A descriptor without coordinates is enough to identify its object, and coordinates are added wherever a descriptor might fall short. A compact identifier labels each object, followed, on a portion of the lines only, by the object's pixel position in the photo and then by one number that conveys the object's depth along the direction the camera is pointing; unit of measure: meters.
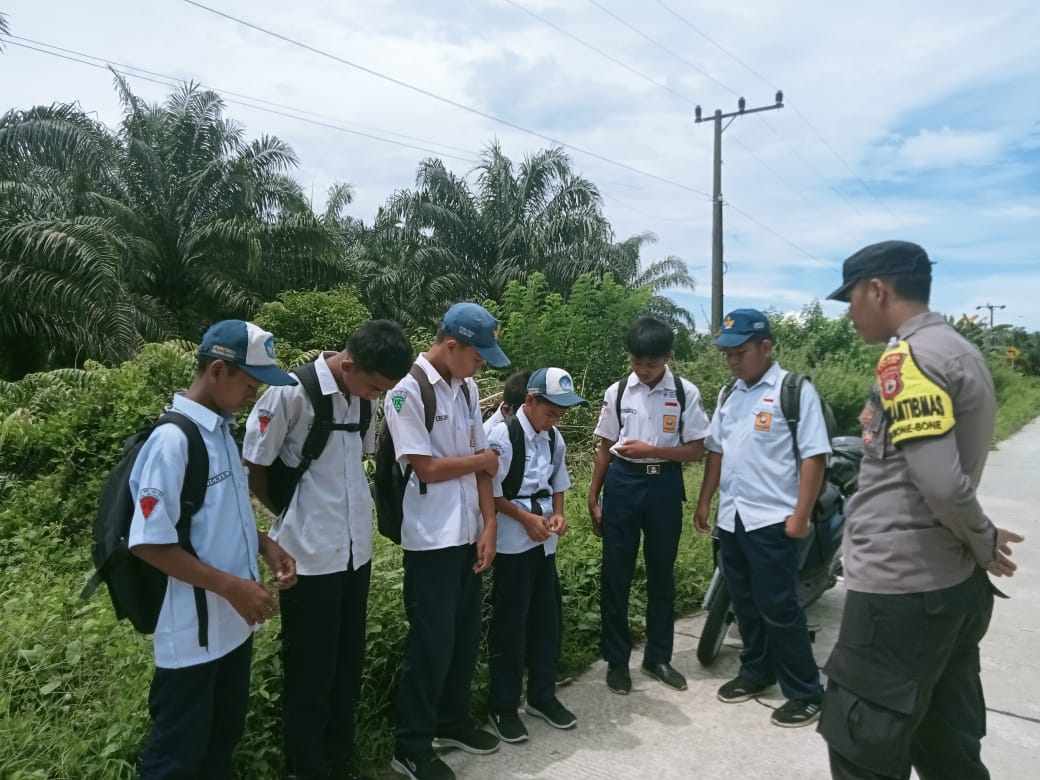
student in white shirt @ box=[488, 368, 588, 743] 3.14
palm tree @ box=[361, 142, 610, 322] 18.17
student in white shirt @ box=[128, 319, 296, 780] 1.93
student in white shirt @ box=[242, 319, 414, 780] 2.49
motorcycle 3.85
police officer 1.97
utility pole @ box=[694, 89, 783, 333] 16.80
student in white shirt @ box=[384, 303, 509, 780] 2.74
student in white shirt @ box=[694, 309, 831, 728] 3.25
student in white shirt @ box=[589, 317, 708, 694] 3.60
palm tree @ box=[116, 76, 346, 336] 15.08
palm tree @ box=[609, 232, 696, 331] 18.83
